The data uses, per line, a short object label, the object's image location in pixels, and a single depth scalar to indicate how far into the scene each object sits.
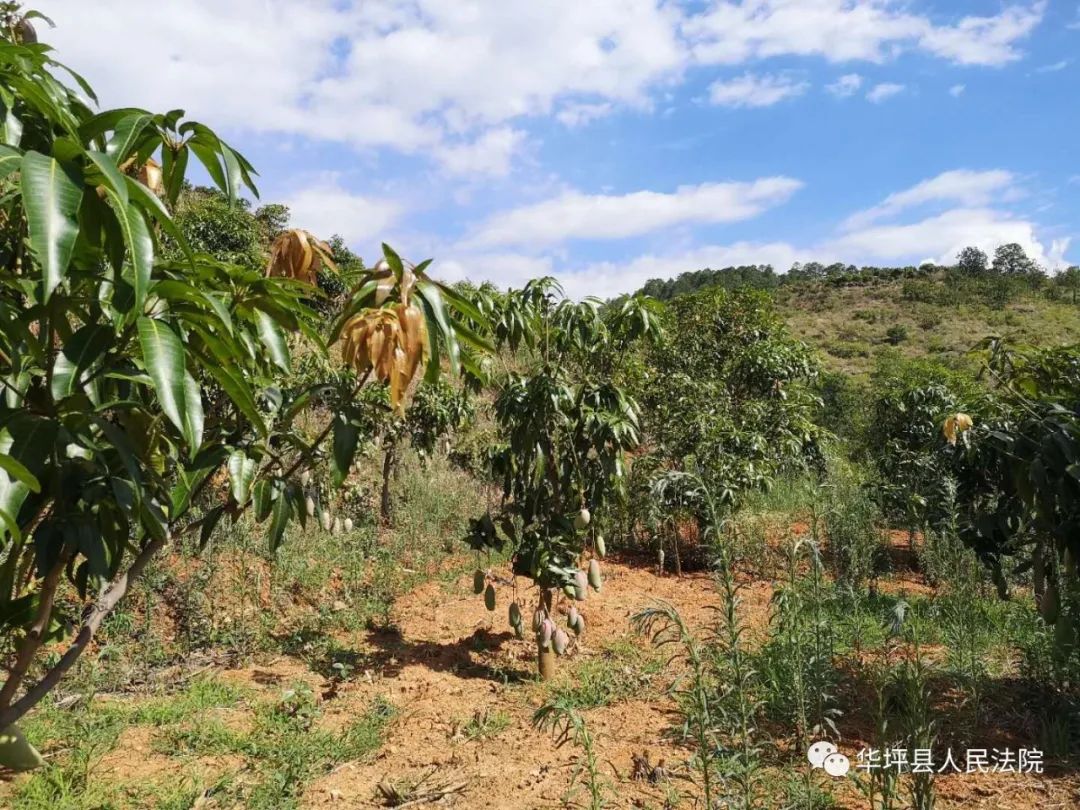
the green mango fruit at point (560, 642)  3.28
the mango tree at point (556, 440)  3.12
